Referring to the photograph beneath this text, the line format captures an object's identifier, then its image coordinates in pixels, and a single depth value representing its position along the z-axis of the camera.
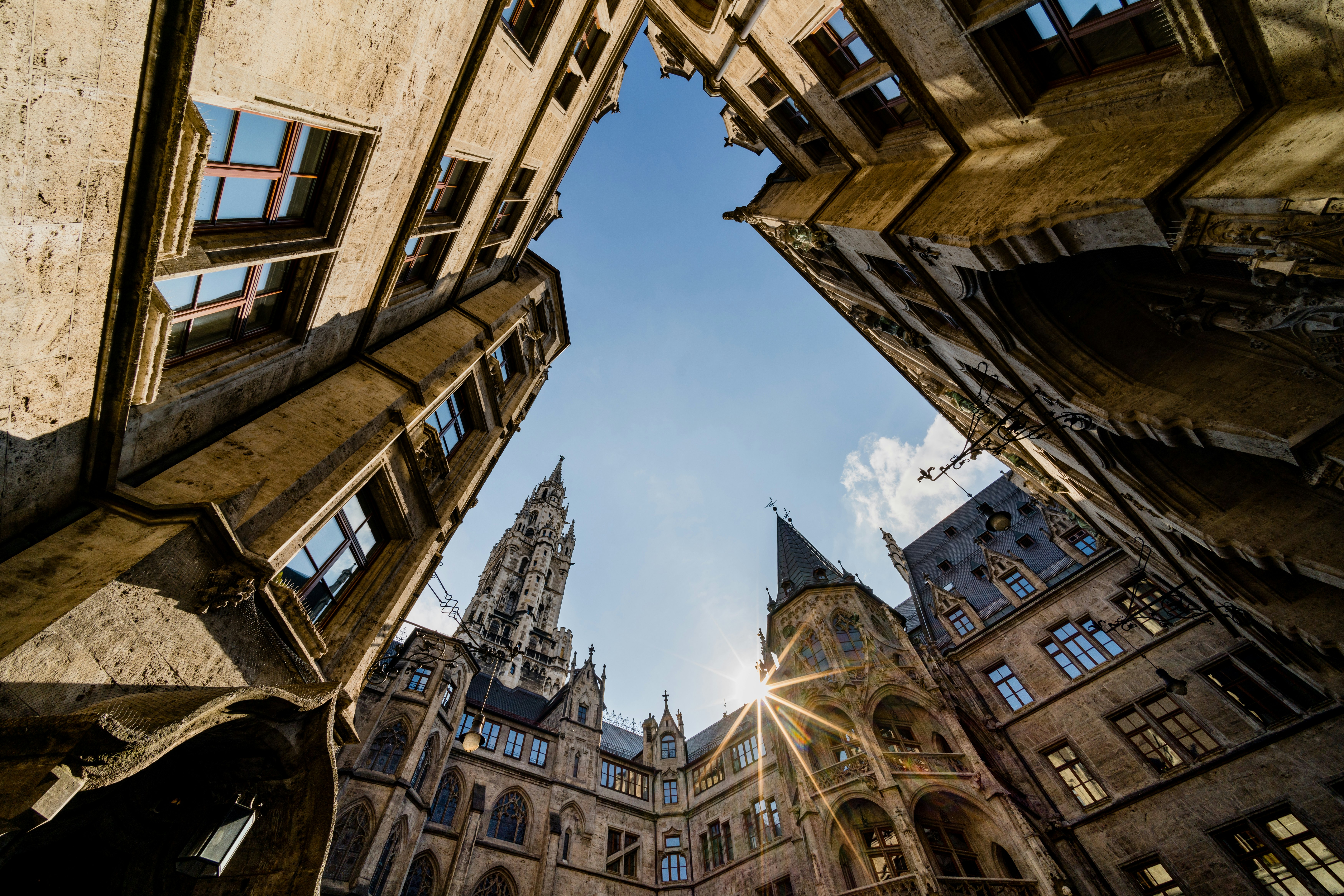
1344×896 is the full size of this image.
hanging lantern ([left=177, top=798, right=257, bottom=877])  4.58
